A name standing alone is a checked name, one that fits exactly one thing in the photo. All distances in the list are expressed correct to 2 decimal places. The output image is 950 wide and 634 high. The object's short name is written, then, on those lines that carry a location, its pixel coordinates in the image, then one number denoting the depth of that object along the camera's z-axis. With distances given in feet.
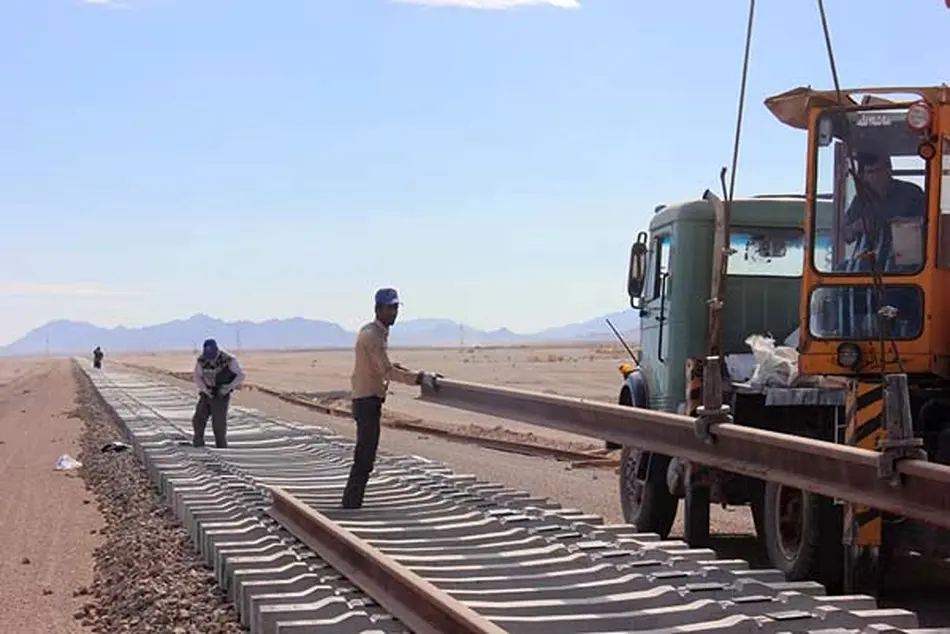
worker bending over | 59.06
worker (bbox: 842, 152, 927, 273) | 29.43
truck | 28.40
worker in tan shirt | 35.83
